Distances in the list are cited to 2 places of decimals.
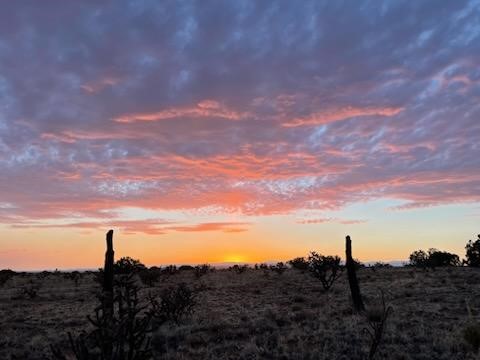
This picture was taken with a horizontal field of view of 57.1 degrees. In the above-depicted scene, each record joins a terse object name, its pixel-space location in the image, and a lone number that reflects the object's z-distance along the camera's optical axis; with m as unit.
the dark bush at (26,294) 34.62
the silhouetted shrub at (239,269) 60.38
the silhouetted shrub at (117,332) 8.67
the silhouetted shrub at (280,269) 53.88
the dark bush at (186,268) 73.88
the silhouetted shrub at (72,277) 53.48
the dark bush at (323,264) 34.40
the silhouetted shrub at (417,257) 64.78
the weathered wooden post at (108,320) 8.70
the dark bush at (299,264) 54.84
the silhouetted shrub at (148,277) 40.89
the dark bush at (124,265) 24.72
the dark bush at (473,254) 59.18
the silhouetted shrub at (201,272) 52.46
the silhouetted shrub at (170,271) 58.17
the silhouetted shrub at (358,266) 54.78
